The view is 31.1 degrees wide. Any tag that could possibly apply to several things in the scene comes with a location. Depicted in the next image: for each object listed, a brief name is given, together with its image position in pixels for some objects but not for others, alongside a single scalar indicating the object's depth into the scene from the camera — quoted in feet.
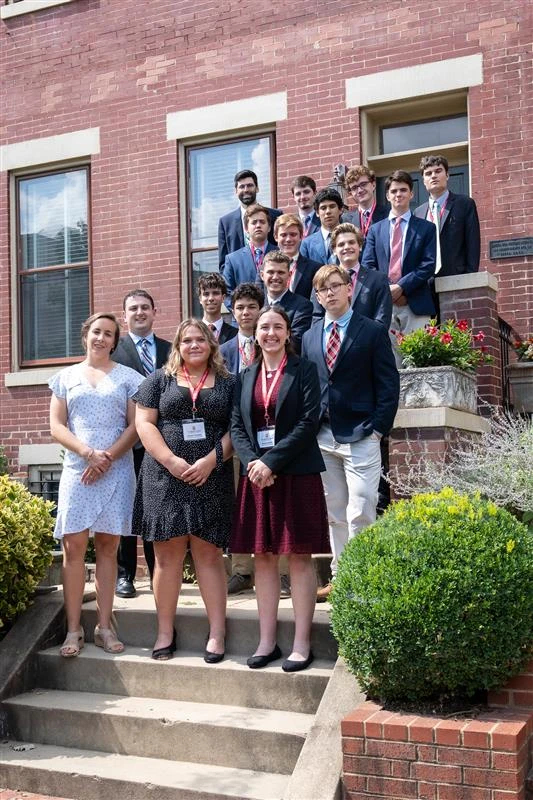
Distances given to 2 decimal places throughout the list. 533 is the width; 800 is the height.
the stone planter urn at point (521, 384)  27.02
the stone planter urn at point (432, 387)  21.81
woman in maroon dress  17.17
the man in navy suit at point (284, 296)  20.29
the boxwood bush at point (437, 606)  13.98
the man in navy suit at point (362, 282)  20.67
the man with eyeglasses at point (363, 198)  25.18
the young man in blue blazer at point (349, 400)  18.51
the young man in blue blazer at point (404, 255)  23.66
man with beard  26.61
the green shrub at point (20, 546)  19.99
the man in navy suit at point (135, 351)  22.03
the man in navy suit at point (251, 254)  23.57
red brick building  29.45
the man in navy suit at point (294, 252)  22.50
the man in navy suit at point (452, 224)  24.98
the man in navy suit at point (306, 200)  25.84
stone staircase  15.90
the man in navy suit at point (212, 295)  21.95
